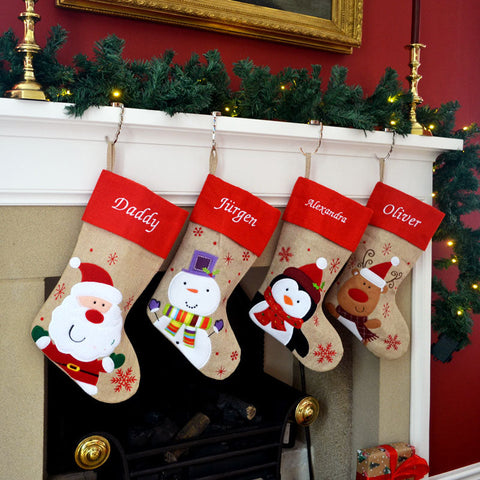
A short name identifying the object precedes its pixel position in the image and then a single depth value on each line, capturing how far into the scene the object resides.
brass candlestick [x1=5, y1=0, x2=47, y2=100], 1.10
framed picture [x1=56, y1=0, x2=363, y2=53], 1.45
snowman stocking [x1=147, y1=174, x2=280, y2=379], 1.31
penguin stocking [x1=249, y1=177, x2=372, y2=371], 1.44
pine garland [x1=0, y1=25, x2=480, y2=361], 1.21
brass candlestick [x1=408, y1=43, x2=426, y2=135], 1.59
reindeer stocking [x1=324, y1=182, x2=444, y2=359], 1.55
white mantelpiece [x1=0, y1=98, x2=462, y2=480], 1.17
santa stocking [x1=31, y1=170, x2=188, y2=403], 1.18
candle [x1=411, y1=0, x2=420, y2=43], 1.60
